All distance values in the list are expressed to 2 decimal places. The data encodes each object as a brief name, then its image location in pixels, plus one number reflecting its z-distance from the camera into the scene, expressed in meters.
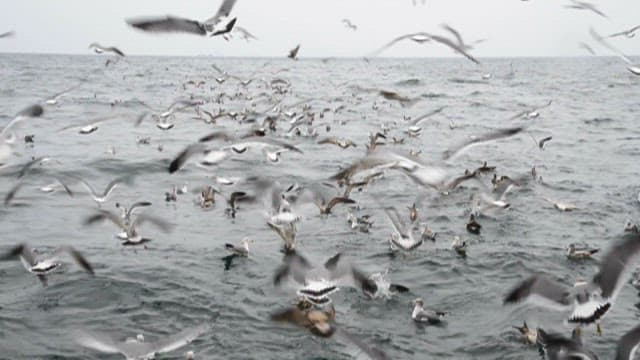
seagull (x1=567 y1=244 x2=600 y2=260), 12.50
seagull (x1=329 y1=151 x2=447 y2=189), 9.29
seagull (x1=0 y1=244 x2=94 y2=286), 9.99
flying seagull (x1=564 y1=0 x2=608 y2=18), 11.17
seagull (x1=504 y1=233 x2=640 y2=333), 7.14
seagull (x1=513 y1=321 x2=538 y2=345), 8.98
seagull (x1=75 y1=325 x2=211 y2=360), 7.74
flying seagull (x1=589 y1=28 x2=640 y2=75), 9.62
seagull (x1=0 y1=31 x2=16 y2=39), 11.36
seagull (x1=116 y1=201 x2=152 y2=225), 12.35
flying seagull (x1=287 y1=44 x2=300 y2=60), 18.08
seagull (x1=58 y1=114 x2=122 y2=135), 12.55
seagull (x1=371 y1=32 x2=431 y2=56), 10.20
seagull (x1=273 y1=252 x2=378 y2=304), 8.62
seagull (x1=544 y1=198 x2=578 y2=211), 16.25
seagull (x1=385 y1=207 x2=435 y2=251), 12.76
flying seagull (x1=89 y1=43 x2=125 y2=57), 13.84
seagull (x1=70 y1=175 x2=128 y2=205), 12.85
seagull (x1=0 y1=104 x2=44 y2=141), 10.72
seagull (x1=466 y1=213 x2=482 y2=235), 14.47
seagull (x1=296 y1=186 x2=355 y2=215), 13.77
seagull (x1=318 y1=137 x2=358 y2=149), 23.00
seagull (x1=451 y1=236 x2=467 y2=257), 12.95
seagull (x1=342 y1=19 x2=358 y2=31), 21.57
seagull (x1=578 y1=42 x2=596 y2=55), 12.19
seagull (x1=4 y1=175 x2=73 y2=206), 16.50
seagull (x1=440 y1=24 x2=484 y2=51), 11.33
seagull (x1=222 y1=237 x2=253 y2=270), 12.77
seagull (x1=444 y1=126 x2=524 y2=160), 9.38
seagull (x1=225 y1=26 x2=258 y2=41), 13.04
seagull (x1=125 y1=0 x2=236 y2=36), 7.71
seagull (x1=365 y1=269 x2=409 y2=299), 10.34
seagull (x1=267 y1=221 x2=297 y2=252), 12.96
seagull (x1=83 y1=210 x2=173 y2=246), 11.35
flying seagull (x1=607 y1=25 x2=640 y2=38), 12.18
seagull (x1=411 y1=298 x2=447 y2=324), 9.74
